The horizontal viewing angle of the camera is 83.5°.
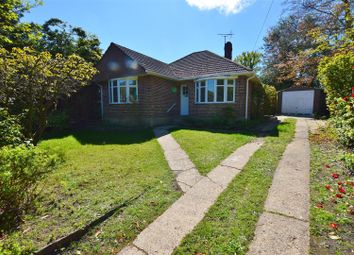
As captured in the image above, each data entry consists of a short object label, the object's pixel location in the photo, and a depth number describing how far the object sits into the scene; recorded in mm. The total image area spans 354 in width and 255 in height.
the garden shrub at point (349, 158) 2996
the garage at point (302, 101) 19734
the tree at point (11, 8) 6008
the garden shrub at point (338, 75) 6582
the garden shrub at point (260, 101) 13855
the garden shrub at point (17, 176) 2621
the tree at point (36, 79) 5820
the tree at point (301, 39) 6221
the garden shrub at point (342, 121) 4553
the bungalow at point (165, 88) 11961
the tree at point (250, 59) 37031
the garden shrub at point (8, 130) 4431
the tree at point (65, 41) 14734
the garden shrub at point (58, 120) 10719
